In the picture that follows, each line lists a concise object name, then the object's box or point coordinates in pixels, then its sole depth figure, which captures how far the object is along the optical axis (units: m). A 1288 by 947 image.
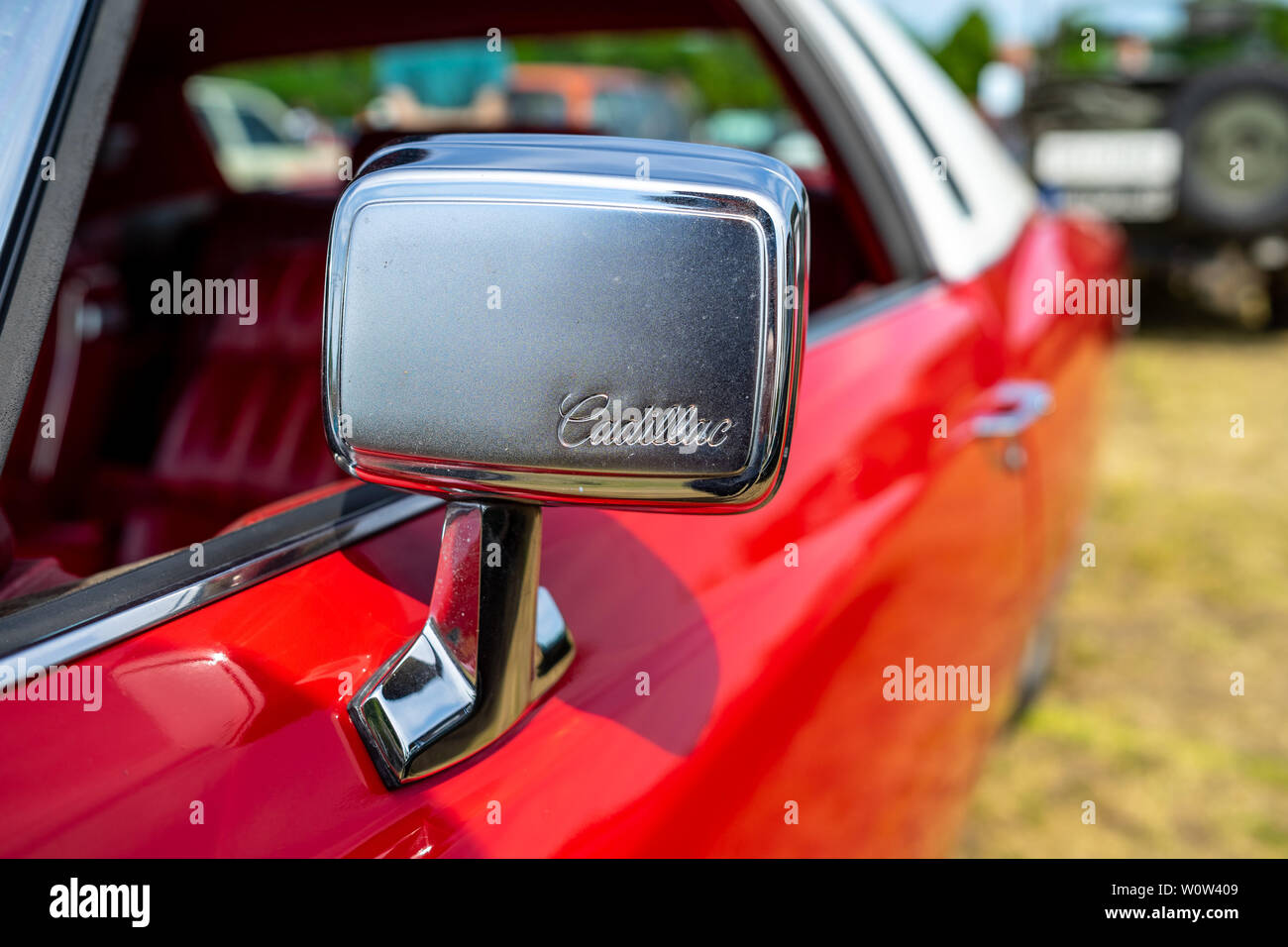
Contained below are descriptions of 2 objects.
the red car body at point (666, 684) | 0.71
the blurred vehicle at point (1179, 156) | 6.14
